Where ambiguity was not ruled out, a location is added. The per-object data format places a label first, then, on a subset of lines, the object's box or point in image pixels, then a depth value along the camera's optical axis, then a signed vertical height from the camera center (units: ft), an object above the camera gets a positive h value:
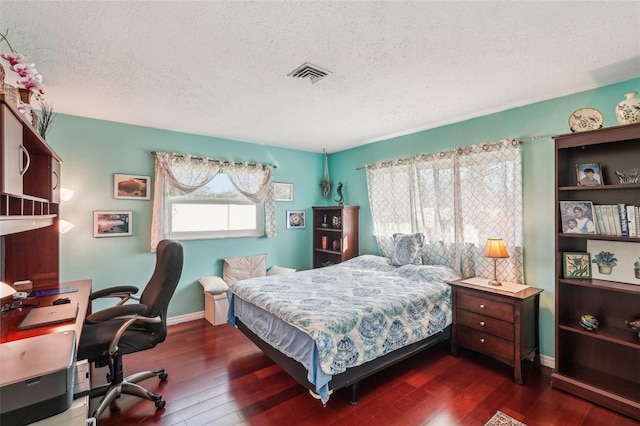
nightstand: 8.30 -3.28
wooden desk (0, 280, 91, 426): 3.19 -2.02
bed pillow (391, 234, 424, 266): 11.82 -1.47
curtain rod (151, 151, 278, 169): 12.45 +2.53
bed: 6.96 -2.88
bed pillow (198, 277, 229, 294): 12.62 -3.03
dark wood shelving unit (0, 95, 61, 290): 3.63 +0.22
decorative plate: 7.50 +2.38
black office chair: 6.45 -2.74
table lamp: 9.07 -1.14
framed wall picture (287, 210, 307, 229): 16.29 -0.27
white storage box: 12.44 -3.94
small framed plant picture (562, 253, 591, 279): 7.93 -1.43
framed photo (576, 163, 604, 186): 7.70 +1.00
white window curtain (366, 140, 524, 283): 9.84 +0.36
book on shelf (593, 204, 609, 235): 7.55 -0.20
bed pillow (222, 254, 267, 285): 13.92 -2.56
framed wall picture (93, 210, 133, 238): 11.25 -0.30
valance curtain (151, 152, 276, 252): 12.29 +1.60
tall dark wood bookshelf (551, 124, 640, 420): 7.13 -2.48
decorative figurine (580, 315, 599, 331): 7.62 -2.85
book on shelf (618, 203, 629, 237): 7.16 -0.19
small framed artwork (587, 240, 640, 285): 7.43 -1.25
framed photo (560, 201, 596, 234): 7.64 -0.12
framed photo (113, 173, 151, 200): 11.59 +1.14
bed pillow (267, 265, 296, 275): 14.75 -2.82
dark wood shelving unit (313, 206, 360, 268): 15.12 -1.09
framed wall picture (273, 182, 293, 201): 15.79 +1.26
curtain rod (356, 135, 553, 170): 9.20 +2.35
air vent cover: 7.18 +3.56
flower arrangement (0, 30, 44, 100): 5.14 +2.61
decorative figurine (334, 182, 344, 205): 16.49 +1.03
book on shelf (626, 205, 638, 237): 7.03 -0.20
